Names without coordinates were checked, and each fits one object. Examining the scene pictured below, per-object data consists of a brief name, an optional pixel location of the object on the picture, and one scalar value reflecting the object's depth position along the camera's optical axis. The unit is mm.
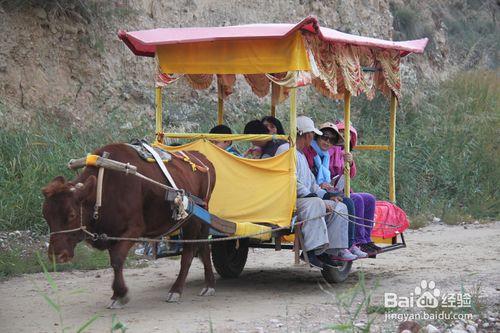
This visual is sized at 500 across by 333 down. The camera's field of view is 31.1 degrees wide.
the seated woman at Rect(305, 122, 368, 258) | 9562
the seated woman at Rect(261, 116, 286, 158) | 9547
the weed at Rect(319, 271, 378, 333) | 5879
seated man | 8992
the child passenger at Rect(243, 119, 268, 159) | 9633
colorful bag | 10203
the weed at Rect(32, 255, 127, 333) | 7282
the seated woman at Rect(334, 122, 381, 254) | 9734
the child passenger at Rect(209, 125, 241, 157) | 9727
